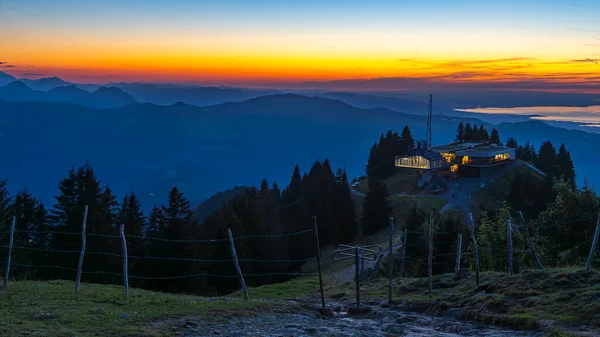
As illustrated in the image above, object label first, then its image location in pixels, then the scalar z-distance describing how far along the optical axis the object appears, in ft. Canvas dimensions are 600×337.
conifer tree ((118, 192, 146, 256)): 126.62
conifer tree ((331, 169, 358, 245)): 194.90
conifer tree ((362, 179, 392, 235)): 192.54
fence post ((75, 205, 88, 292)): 51.11
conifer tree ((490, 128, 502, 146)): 339.07
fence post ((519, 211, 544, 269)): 56.01
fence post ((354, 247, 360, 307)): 47.45
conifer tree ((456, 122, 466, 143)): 347.15
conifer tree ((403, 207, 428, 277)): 97.30
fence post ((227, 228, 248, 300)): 50.65
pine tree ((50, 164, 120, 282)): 103.09
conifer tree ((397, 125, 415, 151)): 303.79
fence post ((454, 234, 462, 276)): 56.44
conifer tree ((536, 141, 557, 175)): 288.71
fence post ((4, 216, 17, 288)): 49.88
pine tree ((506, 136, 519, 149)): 329.19
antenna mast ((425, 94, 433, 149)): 299.38
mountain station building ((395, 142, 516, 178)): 261.85
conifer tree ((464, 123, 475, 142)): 343.67
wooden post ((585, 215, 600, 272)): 43.66
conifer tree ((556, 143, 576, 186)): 281.95
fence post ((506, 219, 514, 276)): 52.79
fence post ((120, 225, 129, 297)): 48.75
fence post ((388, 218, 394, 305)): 50.60
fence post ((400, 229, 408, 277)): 66.46
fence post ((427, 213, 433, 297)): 51.37
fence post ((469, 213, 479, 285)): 48.87
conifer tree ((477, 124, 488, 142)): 344.28
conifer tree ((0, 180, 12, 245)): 94.89
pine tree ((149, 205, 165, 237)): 132.64
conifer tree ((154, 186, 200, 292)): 104.68
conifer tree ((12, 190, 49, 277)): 107.45
